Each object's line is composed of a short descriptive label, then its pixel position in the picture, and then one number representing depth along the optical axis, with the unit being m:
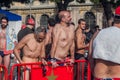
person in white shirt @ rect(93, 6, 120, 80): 5.98
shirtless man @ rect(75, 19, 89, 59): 10.54
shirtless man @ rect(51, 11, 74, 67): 9.12
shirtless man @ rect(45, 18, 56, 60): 9.58
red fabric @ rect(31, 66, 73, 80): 8.54
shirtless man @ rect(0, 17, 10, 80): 10.70
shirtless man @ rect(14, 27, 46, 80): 9.58
